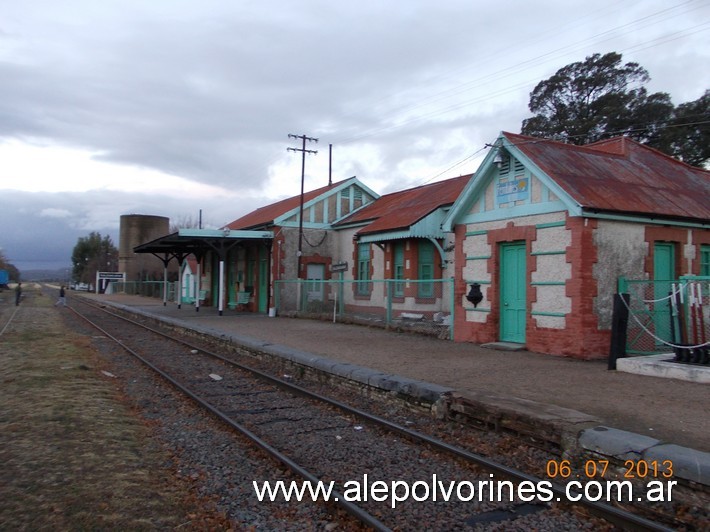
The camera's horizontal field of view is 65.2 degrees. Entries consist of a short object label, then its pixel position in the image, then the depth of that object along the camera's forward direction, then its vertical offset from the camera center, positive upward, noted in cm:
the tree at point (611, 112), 2894 +1012
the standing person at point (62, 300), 3779 -161
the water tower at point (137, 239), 7438 +538
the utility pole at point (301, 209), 2494 +318
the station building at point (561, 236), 1062 +94
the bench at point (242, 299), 2773 -104
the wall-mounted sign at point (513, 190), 1195 +198
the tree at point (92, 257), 9881 +406
